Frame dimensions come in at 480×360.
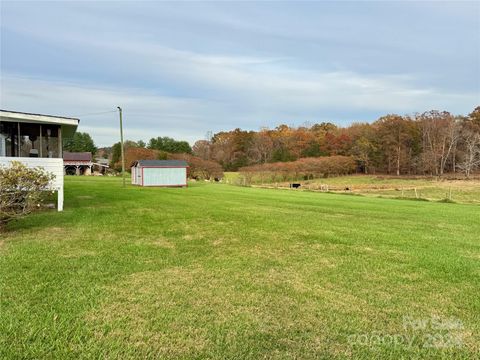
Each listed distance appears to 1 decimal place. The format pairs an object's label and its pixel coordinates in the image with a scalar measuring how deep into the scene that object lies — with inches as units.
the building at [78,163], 2618.1
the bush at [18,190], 325.4
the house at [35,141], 496.4
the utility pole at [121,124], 1288.6
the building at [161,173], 1358.3
